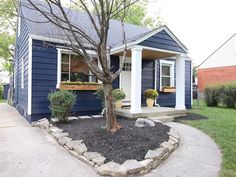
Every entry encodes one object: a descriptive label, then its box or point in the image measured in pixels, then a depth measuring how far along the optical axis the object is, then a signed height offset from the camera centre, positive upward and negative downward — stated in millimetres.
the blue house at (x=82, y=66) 7672 +1012
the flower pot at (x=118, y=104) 8742 -536
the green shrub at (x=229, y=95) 12570 -237
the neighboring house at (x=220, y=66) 22703 +2818
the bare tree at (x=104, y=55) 4898 +864
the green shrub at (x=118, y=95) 8602 -169
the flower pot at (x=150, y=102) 10080 -519
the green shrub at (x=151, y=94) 10070 -147
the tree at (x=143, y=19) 20878 +7837
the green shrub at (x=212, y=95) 13508 -257
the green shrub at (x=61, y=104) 6855 -425
